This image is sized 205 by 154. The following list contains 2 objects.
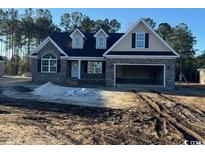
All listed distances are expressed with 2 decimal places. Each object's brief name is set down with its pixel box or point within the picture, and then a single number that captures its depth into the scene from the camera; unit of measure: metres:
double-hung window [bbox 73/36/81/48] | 14.66
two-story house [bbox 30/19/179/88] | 12.81
